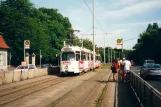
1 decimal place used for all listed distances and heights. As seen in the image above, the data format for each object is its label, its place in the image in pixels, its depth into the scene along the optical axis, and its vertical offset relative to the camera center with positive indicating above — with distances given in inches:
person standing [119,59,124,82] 885.2 -13.7
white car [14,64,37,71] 1355.8 -11.9
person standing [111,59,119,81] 931.3 -8.1
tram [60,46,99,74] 1237.1 +17.1
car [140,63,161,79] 1023.6 -23.7
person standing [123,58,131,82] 856.3 -6.2
